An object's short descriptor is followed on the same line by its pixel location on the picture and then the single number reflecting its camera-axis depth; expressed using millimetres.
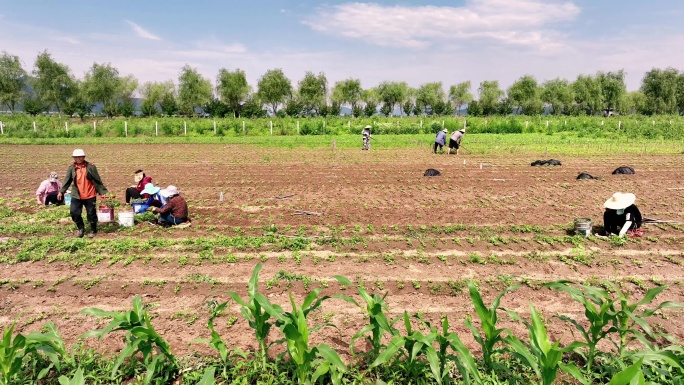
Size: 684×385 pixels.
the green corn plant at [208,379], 2889
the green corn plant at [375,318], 3294
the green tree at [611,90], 62469
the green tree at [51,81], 53781
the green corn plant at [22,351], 3004
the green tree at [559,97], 60719
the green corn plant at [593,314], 3338
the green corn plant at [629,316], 3170
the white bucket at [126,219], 7590
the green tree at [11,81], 53781
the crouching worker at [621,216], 6676
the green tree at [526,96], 59344
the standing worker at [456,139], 17844
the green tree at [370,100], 65375
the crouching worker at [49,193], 9234
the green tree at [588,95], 60106
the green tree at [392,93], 72125
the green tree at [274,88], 55875
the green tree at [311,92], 54750
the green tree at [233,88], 57281
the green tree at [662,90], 63219
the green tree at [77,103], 53947
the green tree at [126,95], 56312
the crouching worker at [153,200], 8141
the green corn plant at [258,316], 3398
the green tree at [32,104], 56188
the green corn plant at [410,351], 3063
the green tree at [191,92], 55062
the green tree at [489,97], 63219
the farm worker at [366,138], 20270
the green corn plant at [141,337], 3137
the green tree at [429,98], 71875
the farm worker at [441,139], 18578
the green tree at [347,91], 64062
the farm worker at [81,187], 6988
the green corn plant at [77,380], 2824
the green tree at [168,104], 59938
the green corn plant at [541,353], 2783
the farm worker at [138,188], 8706
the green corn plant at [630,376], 2404
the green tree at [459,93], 78375
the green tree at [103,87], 52438
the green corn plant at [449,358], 2973
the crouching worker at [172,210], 7564
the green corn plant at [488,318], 3166
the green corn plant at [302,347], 3092
